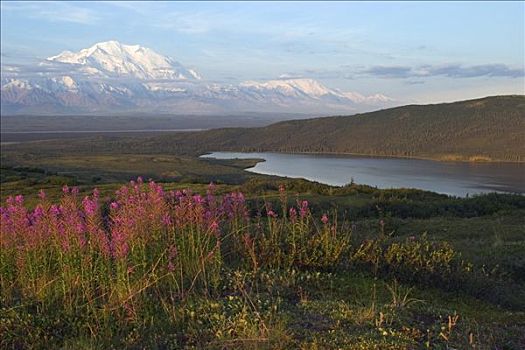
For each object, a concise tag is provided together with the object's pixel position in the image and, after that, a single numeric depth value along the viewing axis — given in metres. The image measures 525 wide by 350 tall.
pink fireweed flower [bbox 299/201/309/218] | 7.50
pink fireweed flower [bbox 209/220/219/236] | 6.69
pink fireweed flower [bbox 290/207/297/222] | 7.47
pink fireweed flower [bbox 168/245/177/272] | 6.16
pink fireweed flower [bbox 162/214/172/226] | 6.75
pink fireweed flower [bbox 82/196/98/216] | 6.20
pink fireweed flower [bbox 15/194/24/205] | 6.49
